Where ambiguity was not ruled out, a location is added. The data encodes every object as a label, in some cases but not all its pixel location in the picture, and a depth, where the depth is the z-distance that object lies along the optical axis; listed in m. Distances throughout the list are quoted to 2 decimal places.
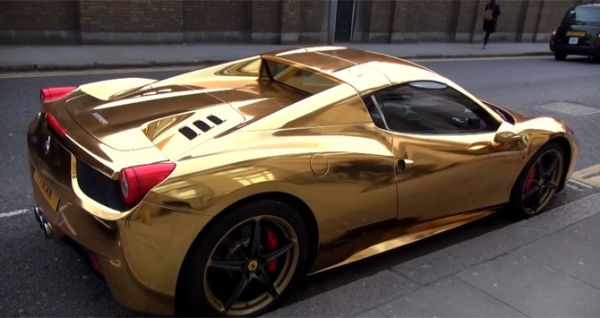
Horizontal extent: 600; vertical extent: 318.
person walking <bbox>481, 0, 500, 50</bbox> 19.36
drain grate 9.40
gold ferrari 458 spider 2.62
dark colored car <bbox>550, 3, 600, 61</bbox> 17.09
